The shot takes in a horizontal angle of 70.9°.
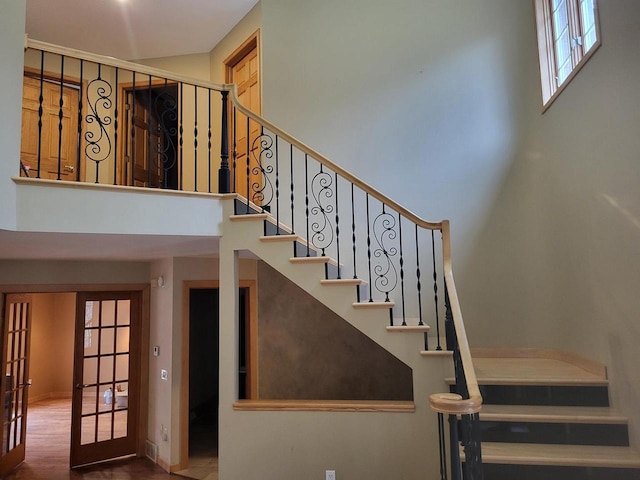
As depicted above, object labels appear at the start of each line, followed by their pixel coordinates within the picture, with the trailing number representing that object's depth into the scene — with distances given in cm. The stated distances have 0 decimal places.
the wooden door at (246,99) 525
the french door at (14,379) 493
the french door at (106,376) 536
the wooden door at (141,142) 625
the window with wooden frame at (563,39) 336
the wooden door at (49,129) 550
